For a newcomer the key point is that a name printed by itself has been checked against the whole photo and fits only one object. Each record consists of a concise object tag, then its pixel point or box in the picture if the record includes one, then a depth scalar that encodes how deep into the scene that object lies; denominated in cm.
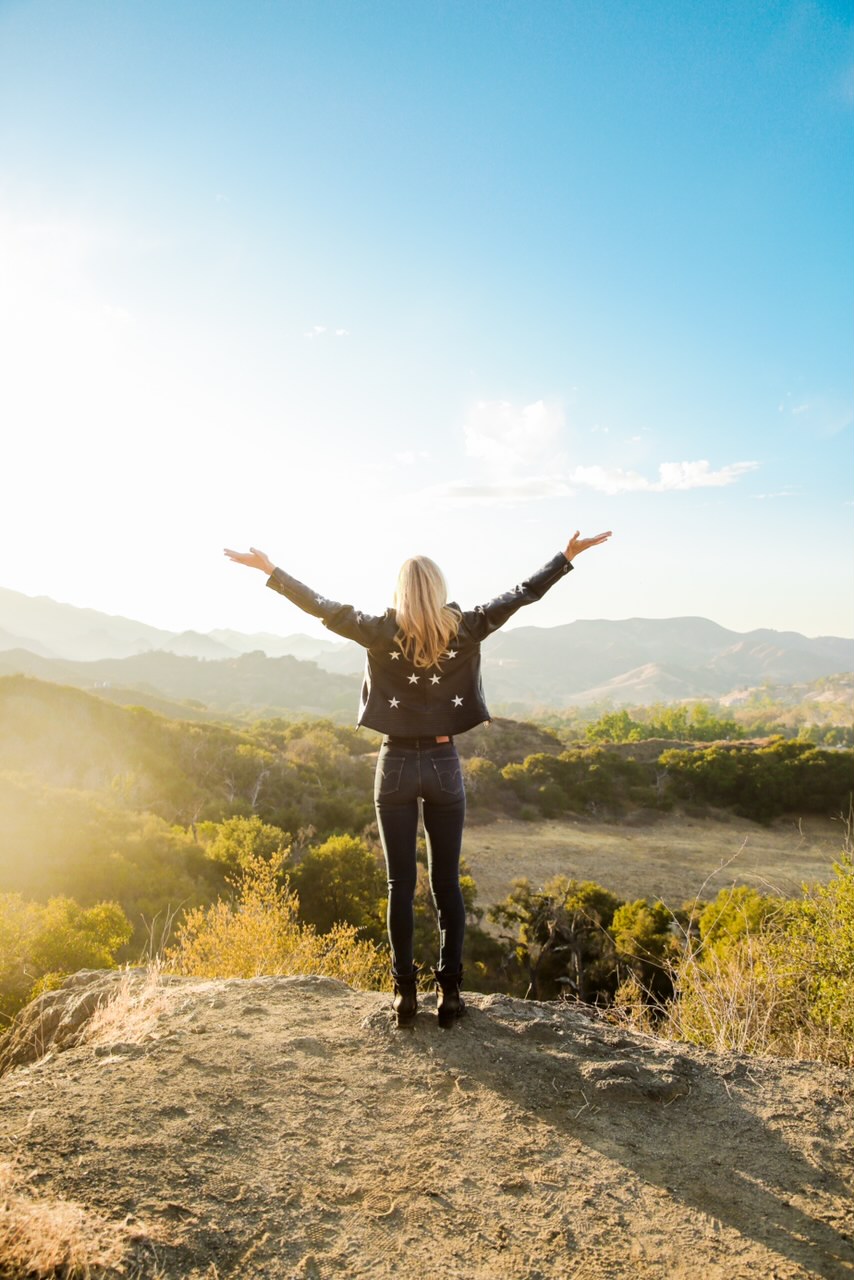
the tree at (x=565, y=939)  1482
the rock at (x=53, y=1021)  400
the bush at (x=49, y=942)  675
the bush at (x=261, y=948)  709
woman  343
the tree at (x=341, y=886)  1623
